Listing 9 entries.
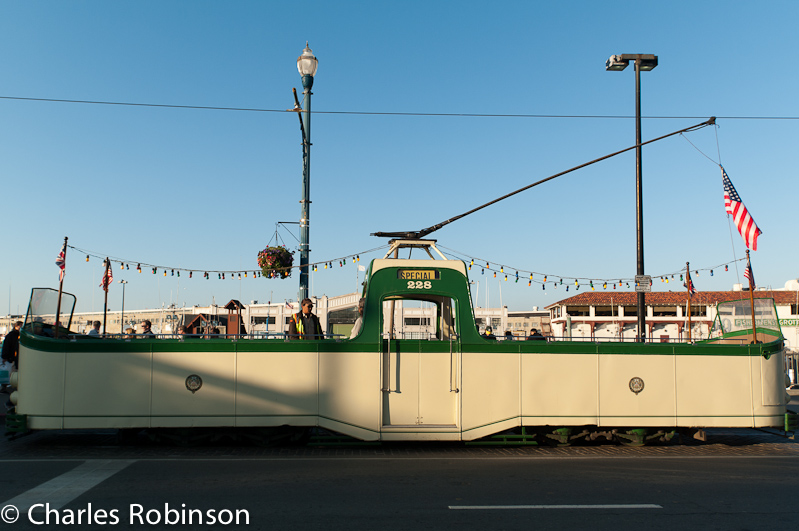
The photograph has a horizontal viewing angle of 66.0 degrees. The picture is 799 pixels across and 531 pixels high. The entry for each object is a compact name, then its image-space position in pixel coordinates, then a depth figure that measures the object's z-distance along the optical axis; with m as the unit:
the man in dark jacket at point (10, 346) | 13.68
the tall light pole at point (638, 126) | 14.88
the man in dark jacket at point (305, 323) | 10.25
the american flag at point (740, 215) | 11.86
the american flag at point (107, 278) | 20.83
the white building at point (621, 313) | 79.56
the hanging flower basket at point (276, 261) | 15.65
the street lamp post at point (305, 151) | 13.71
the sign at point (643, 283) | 14.21
